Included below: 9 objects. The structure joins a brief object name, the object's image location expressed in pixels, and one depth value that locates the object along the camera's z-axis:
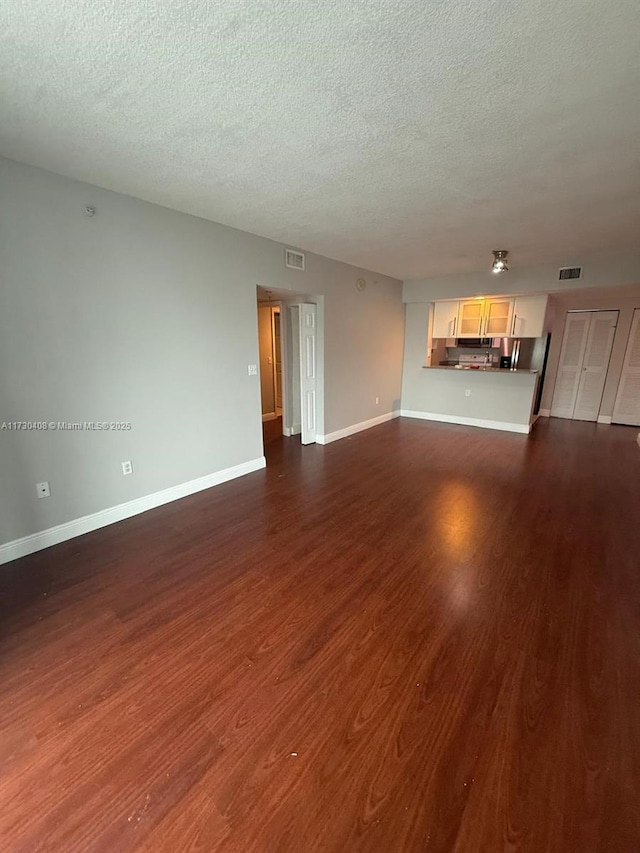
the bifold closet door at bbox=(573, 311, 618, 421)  6.02
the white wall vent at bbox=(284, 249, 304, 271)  3.92
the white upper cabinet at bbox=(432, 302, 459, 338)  5.96
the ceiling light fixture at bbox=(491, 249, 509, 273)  4.06
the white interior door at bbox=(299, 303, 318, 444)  4.61
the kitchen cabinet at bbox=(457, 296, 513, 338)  5.49
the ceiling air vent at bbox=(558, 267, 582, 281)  4.45
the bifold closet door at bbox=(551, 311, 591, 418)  6.25
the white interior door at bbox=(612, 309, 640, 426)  5.81
